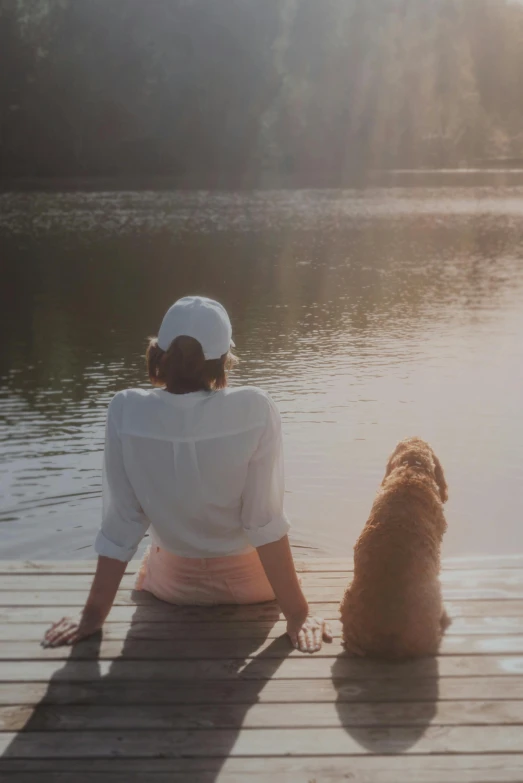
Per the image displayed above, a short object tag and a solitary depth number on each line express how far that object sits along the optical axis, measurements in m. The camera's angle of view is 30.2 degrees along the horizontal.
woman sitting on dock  2.96
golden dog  2.91
